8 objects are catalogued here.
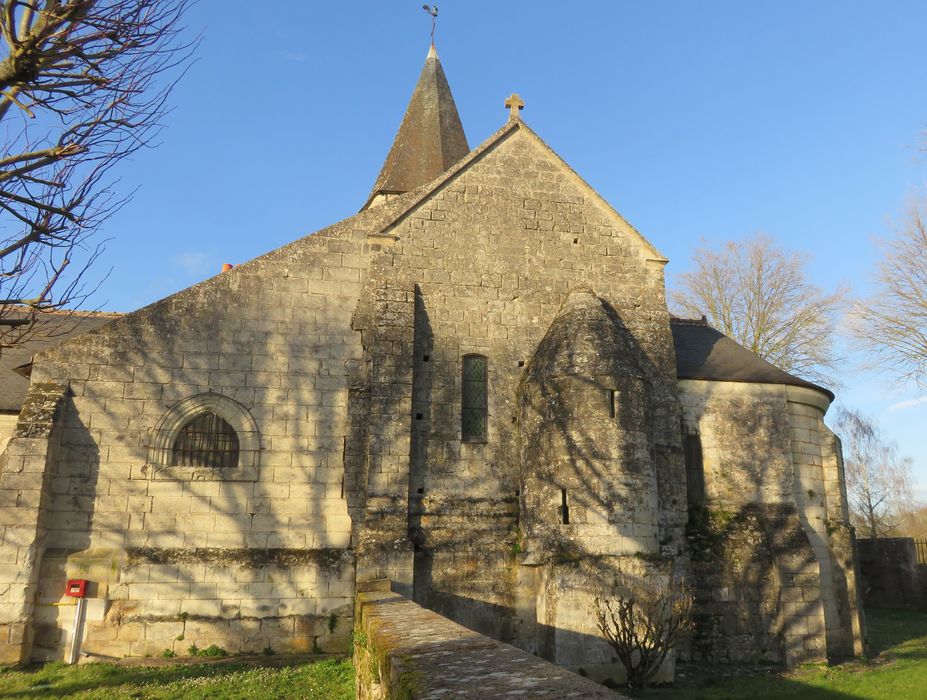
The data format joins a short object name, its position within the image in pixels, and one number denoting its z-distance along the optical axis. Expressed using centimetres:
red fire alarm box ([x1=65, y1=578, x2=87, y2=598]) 979
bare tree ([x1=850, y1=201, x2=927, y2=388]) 1745
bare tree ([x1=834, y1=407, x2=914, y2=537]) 3250
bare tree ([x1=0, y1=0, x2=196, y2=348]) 643
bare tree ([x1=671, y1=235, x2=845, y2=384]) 2380
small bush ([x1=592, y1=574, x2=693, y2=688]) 927
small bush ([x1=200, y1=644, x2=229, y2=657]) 1000
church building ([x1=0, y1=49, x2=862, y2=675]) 1015
